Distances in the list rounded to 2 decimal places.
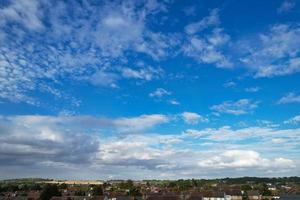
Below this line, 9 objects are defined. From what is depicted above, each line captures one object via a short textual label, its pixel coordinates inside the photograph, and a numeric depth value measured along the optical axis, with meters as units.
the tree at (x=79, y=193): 69.89
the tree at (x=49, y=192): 59.20
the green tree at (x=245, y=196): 65.69
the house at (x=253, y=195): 68.68
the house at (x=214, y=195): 65.73
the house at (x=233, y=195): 70.08
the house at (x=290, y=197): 54.47
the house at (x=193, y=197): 54.51
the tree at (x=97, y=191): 68.94
